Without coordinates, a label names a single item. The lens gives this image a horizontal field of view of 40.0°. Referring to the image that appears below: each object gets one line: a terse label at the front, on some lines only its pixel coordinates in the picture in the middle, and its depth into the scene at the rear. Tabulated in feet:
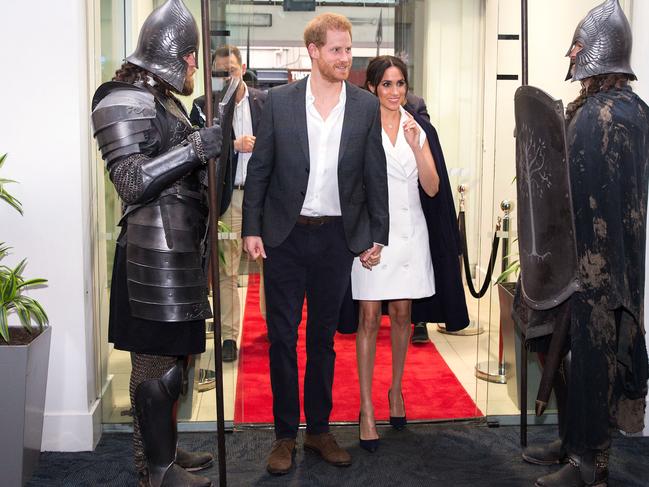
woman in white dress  11.46
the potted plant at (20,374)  9.79
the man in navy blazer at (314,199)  10.34
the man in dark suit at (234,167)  11.02
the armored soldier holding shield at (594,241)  9.25
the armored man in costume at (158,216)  8.63
